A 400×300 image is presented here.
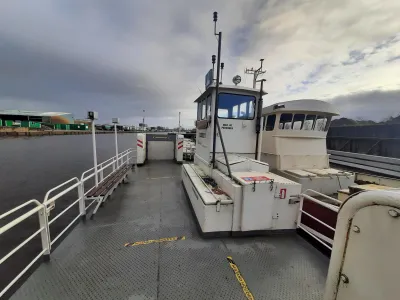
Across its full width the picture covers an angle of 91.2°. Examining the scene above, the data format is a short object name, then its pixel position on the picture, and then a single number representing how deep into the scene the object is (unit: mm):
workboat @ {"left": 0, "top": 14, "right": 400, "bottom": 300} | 1075
